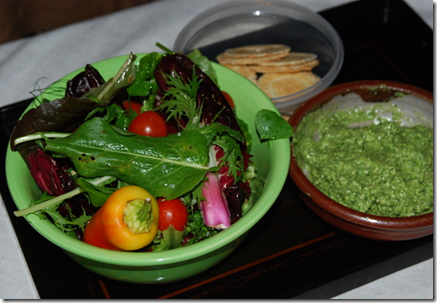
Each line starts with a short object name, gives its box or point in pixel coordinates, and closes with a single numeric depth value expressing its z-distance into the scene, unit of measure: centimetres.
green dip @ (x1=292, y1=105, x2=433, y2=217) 68
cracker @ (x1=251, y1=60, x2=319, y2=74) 77
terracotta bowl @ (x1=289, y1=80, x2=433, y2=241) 65
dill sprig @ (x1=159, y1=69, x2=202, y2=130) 65
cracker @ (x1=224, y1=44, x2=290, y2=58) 78
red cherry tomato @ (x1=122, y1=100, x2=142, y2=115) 68
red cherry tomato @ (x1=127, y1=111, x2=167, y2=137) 64
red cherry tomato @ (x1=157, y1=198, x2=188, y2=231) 62
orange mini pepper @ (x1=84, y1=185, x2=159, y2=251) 60
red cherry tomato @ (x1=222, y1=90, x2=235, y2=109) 68
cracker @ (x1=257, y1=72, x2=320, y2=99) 76
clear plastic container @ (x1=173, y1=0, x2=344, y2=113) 80
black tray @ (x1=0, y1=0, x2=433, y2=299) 66
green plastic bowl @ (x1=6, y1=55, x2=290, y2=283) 60
